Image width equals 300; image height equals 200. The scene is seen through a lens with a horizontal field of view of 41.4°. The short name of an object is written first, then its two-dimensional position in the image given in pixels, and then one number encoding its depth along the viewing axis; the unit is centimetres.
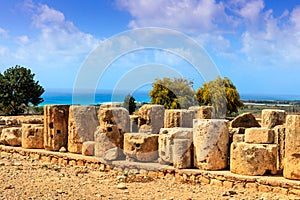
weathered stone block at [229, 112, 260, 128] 1402
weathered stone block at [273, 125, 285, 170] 924
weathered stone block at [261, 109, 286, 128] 1136
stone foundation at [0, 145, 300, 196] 810
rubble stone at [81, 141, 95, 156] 1143
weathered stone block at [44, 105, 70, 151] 1234
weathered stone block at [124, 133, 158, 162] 1015
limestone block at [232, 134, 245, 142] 951
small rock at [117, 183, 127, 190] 855
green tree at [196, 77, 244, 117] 2948
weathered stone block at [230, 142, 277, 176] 857
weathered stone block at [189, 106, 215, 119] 1297
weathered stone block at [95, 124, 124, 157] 1089
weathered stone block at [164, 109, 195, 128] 1106
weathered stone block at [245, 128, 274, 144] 883
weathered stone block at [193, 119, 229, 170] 923
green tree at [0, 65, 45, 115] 3419
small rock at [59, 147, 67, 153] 1217
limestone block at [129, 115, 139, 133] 1195
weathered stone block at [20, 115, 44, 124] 1410
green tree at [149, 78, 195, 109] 3036
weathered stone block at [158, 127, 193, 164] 975
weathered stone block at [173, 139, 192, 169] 947
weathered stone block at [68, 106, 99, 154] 1183
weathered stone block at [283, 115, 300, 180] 812
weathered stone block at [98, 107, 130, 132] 1112
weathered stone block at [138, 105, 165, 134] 1179
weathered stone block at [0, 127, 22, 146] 1366
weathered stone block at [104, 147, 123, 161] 1059
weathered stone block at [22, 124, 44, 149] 1288
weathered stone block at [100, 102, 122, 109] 1202
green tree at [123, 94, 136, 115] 2500
